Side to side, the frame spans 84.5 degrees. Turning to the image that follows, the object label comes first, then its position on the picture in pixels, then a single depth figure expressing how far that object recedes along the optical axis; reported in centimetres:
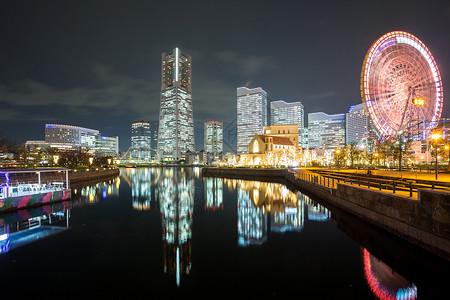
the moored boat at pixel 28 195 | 2417
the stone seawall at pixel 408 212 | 1166
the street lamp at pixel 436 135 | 2364
